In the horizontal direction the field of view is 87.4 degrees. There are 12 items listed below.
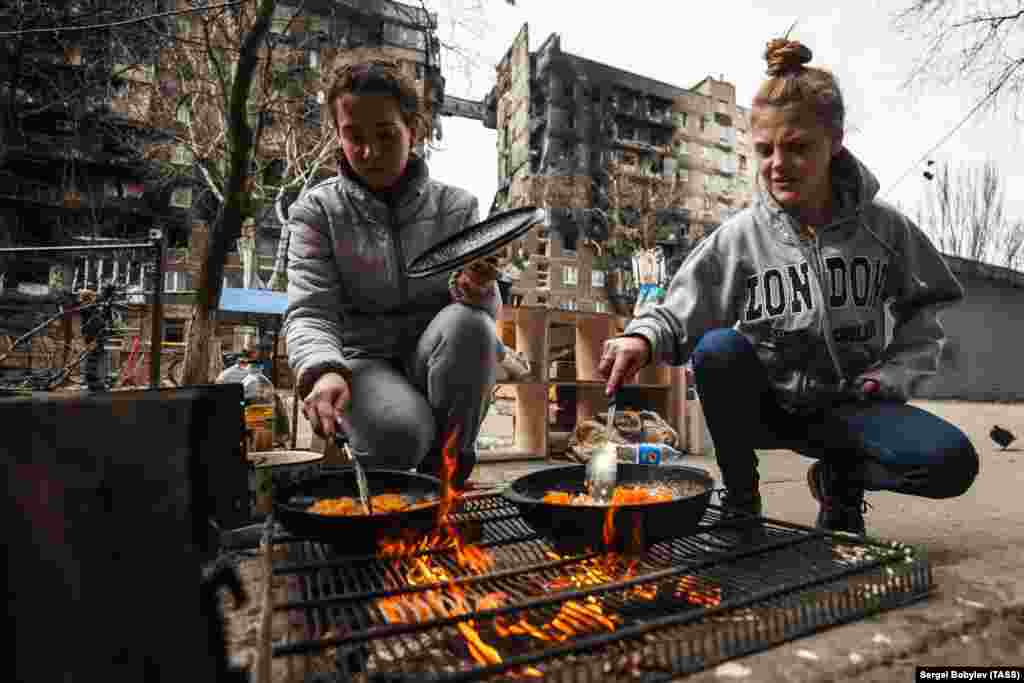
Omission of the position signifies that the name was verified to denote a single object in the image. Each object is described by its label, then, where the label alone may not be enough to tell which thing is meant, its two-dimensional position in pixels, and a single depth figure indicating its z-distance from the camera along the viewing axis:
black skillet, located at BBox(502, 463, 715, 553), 1.11
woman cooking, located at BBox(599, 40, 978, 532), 1.66
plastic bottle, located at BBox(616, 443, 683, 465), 2.96
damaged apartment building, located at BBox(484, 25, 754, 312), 26.92
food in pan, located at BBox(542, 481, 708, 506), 1.31
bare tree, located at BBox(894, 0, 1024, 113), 6.12
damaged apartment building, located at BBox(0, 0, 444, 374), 7.96
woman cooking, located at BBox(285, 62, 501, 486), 1.84
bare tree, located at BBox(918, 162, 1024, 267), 21.84
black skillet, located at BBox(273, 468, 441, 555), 1.14
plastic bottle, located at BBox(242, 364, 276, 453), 2.88
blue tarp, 7.84
